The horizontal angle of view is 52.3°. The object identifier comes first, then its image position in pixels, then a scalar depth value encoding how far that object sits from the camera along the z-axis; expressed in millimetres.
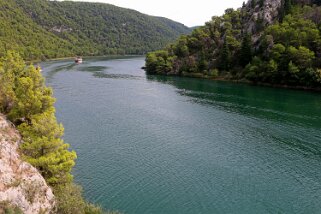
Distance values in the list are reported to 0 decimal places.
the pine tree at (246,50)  151375
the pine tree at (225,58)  159250
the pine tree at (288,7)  164500
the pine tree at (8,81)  44691
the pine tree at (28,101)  44344
